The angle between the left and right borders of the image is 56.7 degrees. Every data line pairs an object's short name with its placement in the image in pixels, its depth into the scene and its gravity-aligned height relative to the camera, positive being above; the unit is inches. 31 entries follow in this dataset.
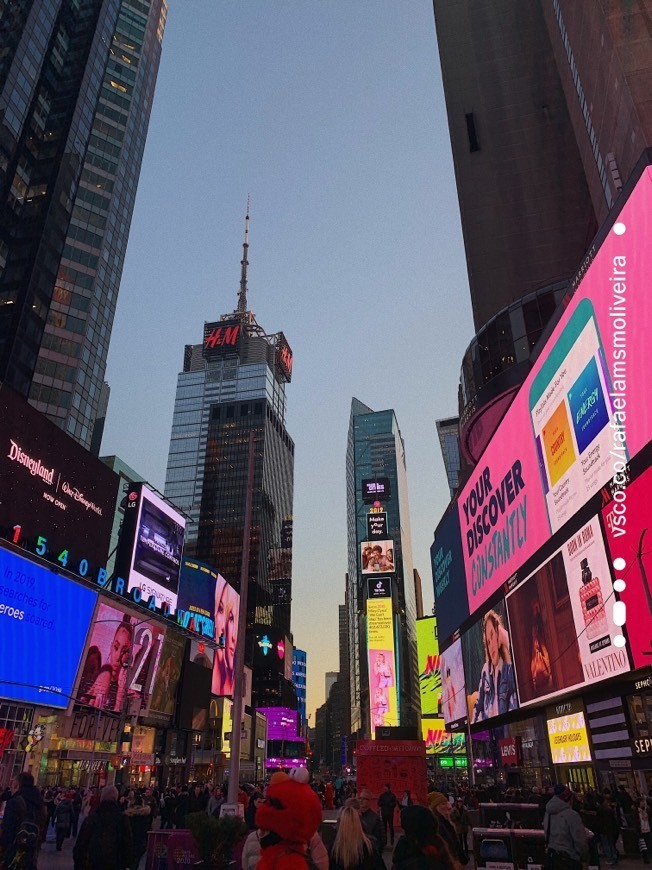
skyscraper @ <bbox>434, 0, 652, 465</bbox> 1478.8 +1891.0
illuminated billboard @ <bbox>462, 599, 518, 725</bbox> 1229.7 +148.4
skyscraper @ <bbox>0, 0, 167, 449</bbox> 2834.6 +2594.8
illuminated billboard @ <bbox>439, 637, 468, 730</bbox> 1704.0 +145.7
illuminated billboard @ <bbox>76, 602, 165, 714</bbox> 1600.6 +214.4
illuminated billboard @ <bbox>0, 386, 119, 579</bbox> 1326.3 +550.3
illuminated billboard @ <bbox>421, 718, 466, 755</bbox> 3681.8 +8.3
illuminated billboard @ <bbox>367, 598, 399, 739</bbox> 5191.9 +673.4
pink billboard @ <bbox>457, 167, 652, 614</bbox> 713.6 +435.0
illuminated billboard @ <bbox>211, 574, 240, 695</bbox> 2696.9 +435.5
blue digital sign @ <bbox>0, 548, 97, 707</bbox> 1277.1 +229.7
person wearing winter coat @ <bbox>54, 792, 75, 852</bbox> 796.6 -92.9
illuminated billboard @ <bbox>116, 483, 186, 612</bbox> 1903.2 +584.5
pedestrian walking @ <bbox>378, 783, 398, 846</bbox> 780.0 -78.9
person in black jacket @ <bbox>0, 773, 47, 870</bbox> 324.8 -38.6
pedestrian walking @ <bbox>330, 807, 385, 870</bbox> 236.5 -38.2
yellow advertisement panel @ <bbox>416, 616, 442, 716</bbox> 3732.8 +403.4
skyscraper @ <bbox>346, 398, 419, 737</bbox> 5216.5 +1109.0
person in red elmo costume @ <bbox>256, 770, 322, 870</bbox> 182.2 -22.4
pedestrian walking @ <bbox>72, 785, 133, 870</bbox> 317.4 -46.2
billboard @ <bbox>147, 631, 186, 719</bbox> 2030.0 +198.1
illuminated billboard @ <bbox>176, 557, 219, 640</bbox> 2493.8 +558.4
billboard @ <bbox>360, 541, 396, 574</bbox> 5310.0 +1450.4
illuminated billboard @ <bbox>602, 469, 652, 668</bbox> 688.4 +188.1
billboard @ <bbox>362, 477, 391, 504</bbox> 5698.8 +2146.1
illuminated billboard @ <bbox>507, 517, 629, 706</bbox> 789.9 +159.9
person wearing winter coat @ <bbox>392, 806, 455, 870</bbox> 213.9 -32.6
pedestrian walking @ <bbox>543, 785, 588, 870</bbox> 359.6 -52.2
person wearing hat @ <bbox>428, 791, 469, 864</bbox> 329.1 -36.3
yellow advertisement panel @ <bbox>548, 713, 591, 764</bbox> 975.0 +1.3
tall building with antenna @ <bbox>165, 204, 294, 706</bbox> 6441.9 +2592.2
